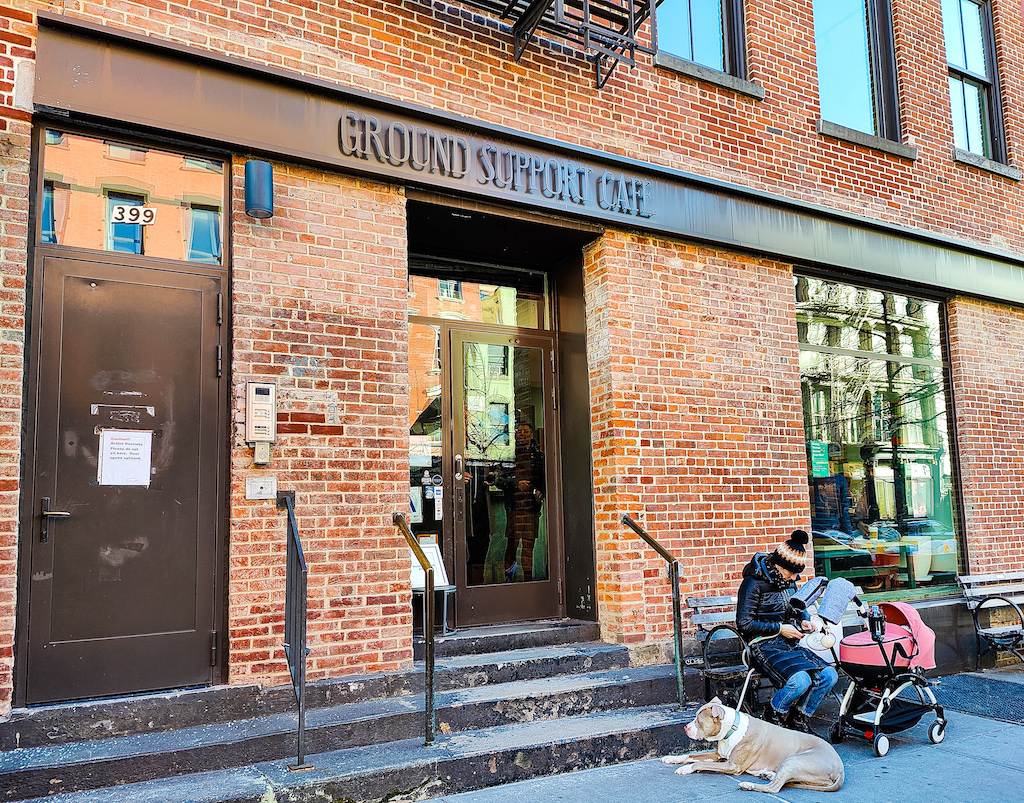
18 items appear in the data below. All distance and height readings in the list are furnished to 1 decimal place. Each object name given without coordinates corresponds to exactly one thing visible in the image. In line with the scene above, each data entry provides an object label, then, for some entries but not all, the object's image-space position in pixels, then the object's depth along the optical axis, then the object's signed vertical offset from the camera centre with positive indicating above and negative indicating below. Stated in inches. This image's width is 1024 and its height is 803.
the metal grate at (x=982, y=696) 250.4 -71.8
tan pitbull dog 180.7 -60.9
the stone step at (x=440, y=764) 153.3 -57.1
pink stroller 211.9 -52.8
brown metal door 175.5 +4.3
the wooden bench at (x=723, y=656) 224.8 -50.6
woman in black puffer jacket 207.5 -39.0
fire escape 236.2 +140.5
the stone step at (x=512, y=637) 226.5 -42.4
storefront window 304.7 +17.1
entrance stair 154.7 -52.1
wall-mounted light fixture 197.0 +74.4
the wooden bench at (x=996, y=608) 301.0 -51.4
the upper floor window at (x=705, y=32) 292.0 +165.8
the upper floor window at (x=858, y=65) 330.6 +174.0
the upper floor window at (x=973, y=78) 372.8 +185.9
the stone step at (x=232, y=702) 163.5 -45.8
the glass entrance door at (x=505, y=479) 253.3 +3.8
